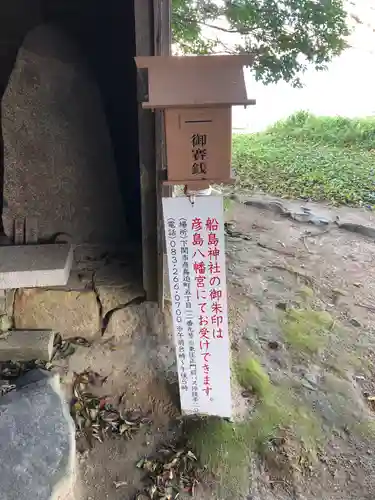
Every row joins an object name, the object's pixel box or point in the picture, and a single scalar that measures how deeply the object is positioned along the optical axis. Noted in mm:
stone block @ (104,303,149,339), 3350
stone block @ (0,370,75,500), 2277
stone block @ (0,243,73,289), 3062
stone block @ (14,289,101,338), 3219
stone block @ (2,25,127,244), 3260
